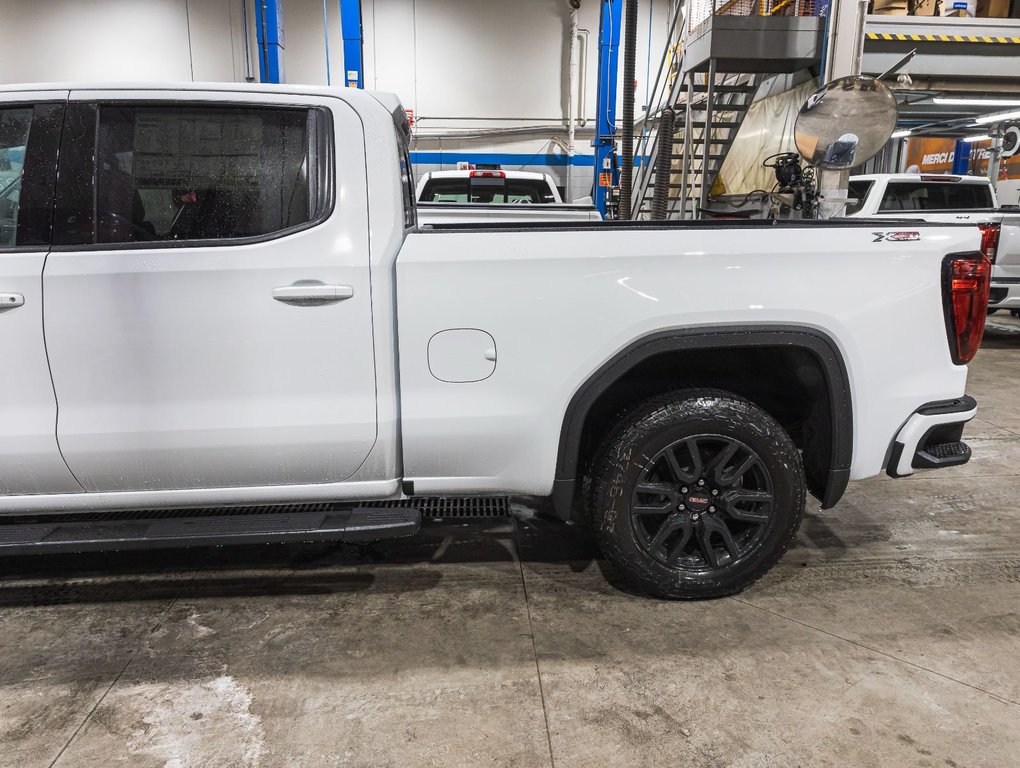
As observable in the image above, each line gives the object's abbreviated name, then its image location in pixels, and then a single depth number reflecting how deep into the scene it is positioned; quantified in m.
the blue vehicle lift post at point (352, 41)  9.05
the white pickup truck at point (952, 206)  7.74
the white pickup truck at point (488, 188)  6.99
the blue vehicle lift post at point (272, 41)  9.01
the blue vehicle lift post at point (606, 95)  13.30
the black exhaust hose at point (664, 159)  6.36
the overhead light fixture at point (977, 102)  9.81
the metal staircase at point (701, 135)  9.62
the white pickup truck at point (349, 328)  2.26
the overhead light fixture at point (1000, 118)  10.41
